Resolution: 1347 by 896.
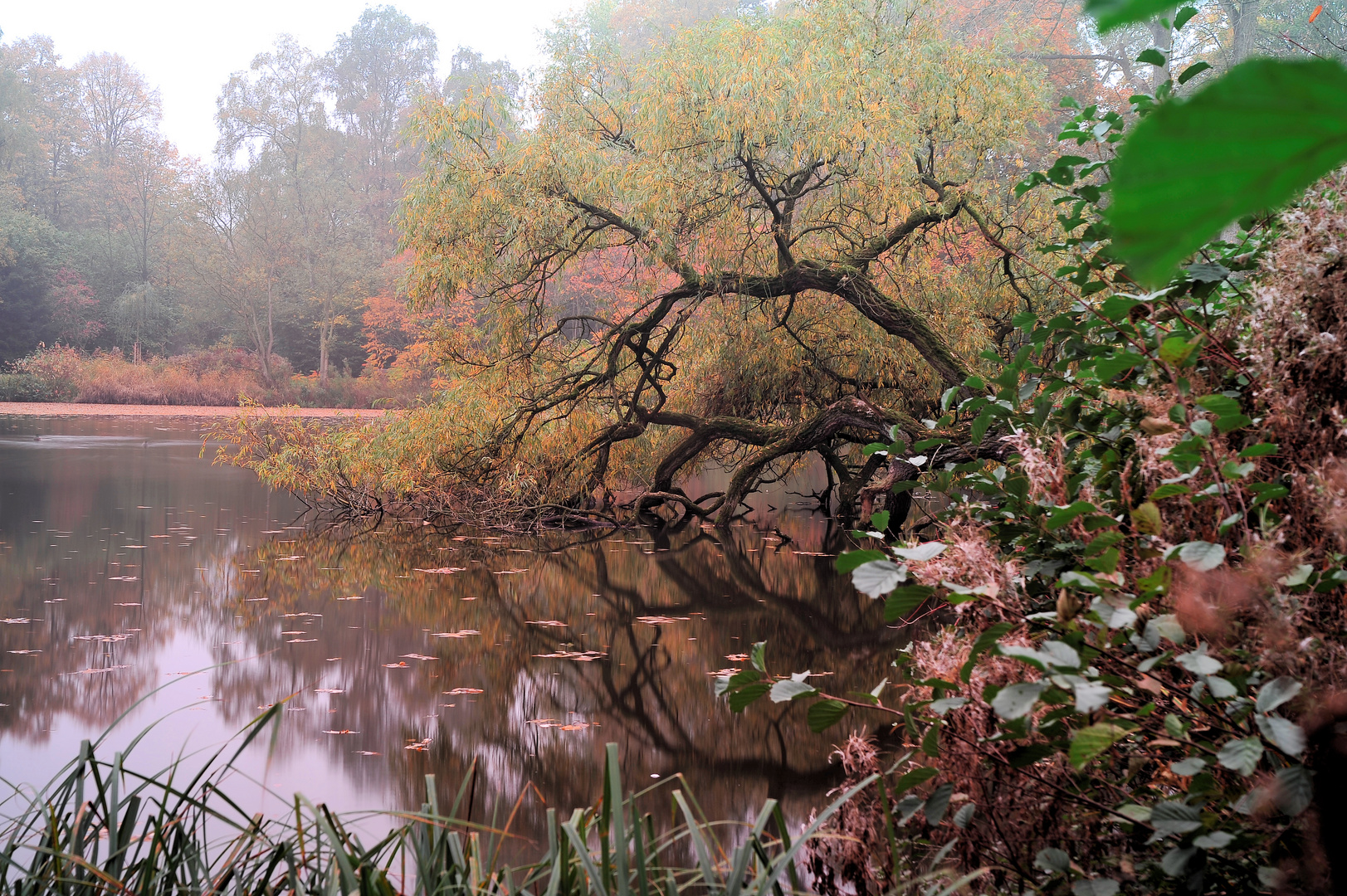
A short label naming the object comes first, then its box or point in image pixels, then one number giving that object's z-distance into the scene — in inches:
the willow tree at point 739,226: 343.9
